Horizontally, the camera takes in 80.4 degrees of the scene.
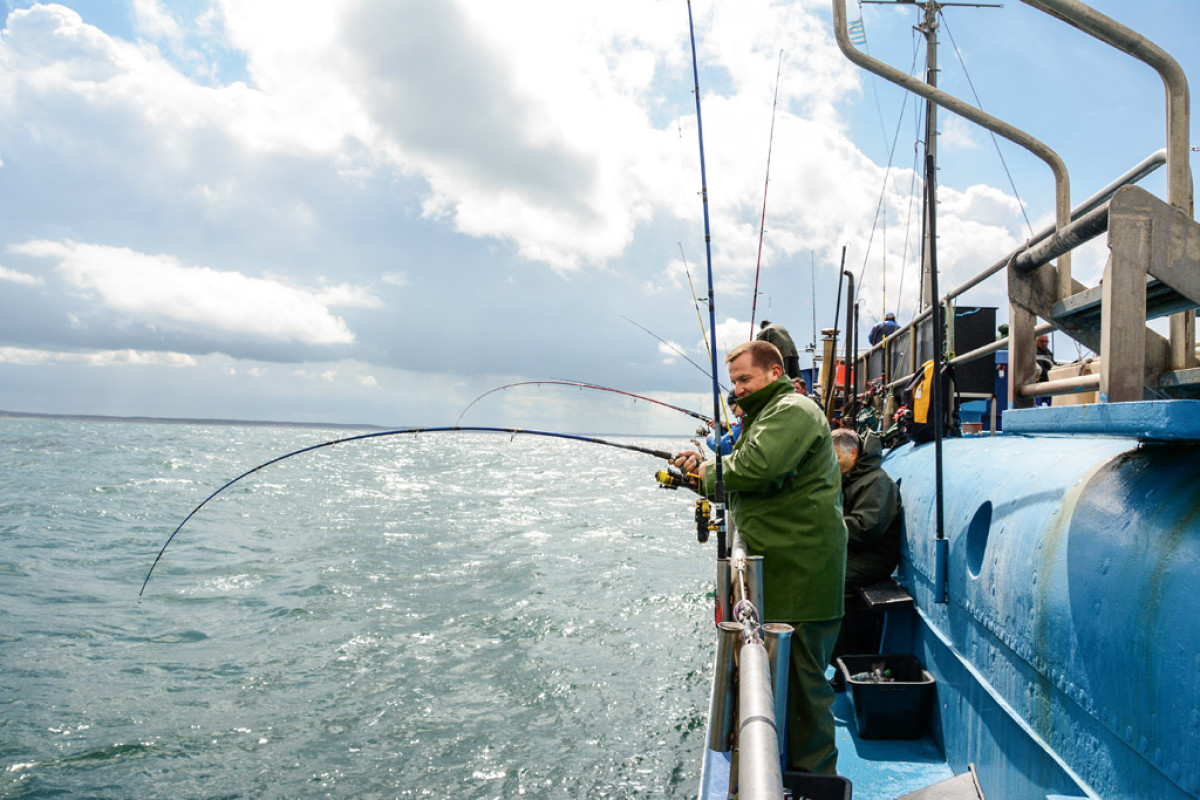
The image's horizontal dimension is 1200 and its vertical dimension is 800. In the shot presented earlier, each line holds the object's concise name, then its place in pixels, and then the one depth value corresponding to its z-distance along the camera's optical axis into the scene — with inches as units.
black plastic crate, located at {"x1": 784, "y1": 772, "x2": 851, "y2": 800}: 110.2
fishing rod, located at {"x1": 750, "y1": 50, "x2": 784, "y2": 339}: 261.4
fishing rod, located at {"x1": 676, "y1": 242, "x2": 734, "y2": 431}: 240.4
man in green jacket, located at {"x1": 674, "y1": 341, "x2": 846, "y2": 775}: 129.5
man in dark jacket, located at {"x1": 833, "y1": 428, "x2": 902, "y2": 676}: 219.1
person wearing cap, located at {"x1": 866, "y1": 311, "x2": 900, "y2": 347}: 505.0
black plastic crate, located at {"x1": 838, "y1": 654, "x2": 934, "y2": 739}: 183.6
